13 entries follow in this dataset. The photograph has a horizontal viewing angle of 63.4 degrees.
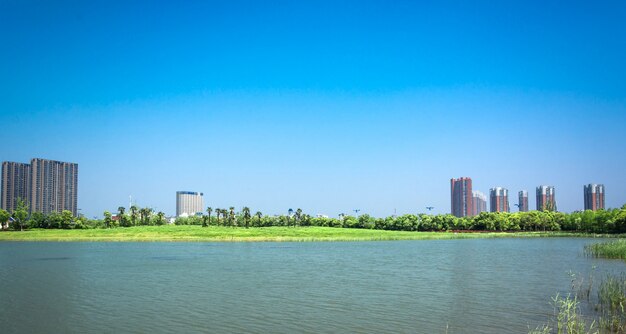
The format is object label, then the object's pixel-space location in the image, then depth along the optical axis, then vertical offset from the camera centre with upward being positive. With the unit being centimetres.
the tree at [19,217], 13462 -372
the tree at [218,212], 15750 -289
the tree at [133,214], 14975 -330
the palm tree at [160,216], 15112 -408
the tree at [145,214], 15151 -356
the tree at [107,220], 14420 -486
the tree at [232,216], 15212 -400
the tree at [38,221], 13888 -492
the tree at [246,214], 15054 -335
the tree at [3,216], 13488 -345
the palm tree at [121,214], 14677 -331
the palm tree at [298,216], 17000 -452
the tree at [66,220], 13675 -460
